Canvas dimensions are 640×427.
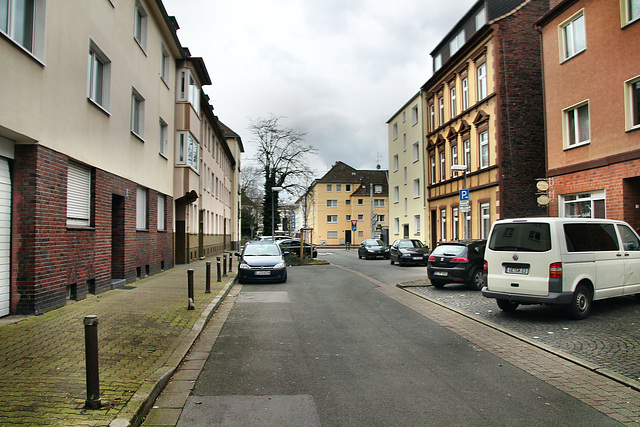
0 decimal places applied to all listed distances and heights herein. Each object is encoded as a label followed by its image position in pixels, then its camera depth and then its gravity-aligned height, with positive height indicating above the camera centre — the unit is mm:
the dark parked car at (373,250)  33844 -957
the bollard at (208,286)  12648 -1251
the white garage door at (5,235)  7949 +114
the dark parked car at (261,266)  16688 -965
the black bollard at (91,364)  4227 -1095
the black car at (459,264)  14367 -875
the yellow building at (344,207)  75938 +4793
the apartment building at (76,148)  8188 +2000
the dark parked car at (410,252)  25844 -892
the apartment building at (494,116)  22766 +5994
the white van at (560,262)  8797 -559
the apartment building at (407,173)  34094 +4877
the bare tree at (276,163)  47031 +7336
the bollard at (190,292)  9781 -1106
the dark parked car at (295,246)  32872 -625
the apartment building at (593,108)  13867 +3961
